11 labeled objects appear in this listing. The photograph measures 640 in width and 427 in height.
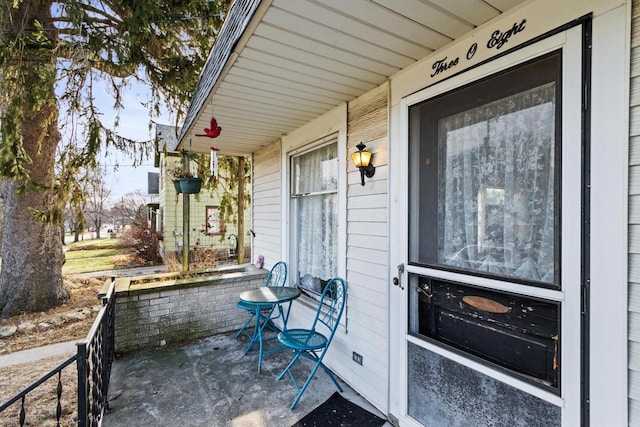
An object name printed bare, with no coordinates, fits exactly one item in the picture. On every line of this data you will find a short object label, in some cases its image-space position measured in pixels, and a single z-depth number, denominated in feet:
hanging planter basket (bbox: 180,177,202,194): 13.94
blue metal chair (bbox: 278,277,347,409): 8.50
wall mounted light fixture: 8.31
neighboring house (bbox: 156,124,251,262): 33.68
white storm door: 4.67
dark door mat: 7.56
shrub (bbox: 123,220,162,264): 33.91
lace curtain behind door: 4.99
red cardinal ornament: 9.31
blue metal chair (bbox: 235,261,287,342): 13.09
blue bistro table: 10.11
